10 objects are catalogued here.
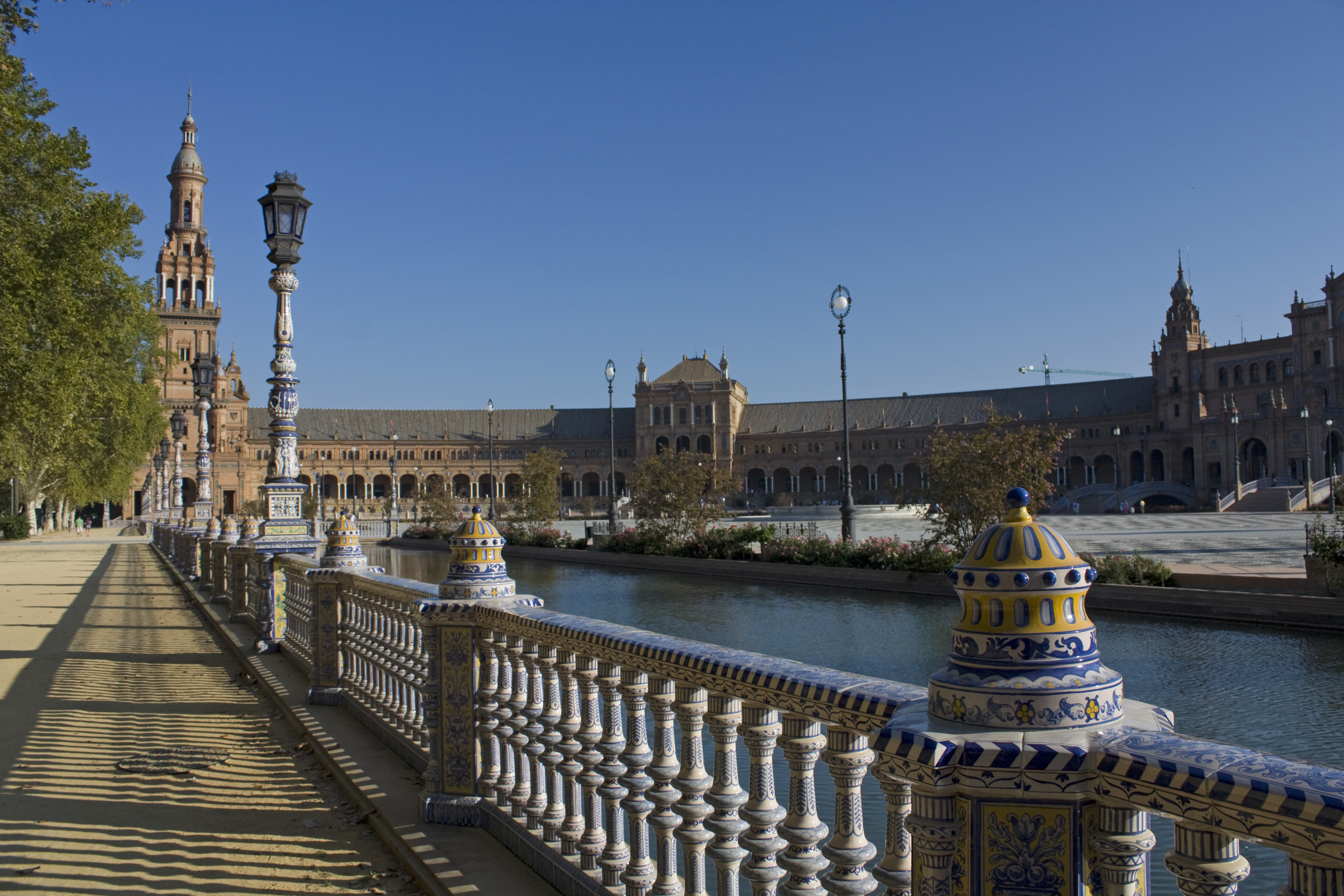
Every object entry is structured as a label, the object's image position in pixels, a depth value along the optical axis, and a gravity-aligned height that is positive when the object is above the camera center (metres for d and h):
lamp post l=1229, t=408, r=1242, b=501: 65.31 +2.32
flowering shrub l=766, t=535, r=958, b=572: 20.50 -1.38
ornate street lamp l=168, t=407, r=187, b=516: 34.94 +2.53
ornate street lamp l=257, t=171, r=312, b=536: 11.07 +1.94
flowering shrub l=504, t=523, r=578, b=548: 36.50 -1.50
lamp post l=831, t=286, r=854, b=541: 26.05 +4.83
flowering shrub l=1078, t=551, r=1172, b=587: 16.97 -1.45
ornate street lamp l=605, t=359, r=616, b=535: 34.98 +0.88
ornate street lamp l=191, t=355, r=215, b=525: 24.06 +2.22
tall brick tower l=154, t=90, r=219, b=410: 95.25 +22.51
